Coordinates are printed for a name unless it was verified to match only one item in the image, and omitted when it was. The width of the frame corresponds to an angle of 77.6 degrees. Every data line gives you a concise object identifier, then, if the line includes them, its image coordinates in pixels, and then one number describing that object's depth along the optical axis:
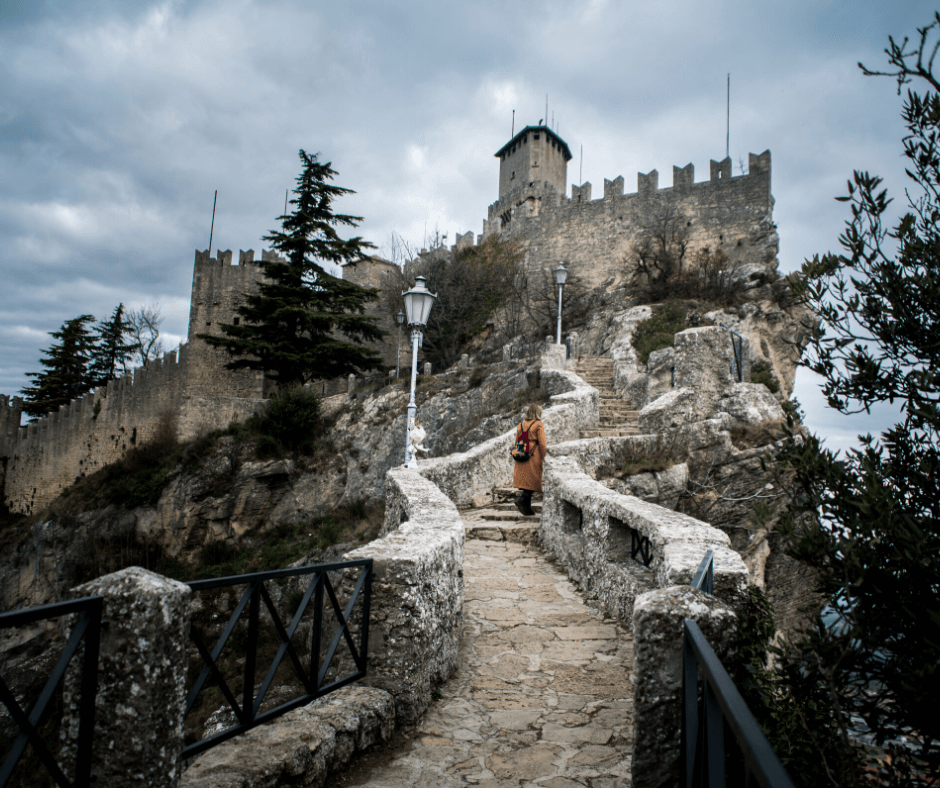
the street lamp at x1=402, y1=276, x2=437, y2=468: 9.41
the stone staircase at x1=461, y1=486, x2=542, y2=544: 8.07
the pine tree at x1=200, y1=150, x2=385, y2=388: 22.41
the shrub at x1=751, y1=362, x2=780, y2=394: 17.24
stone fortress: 24.14
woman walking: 8.40
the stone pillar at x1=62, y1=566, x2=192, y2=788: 2.06
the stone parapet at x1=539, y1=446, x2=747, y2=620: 3.61
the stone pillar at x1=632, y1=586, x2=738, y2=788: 2.51
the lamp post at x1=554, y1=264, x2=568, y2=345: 18.52
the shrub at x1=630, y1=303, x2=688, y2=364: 19.77
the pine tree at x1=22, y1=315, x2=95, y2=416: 32.75
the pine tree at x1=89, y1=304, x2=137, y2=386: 34.88
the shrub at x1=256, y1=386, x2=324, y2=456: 19.25
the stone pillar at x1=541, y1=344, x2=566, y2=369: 17.78
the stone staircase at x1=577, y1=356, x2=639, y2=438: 12.78
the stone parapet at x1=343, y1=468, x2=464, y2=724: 3.54
